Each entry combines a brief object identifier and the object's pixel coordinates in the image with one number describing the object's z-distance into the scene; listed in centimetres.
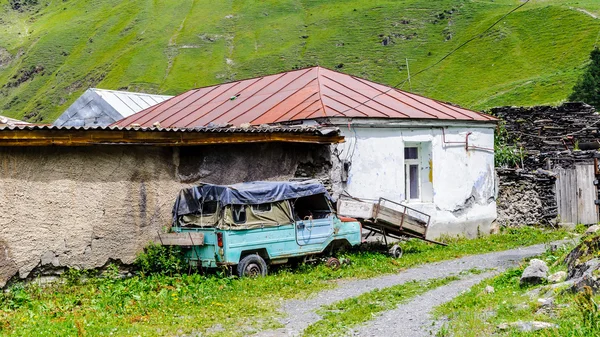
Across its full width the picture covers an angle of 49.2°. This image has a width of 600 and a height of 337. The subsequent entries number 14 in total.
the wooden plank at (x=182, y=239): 1218
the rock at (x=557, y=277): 939
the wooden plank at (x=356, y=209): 1489
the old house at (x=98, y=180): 1123
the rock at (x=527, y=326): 687
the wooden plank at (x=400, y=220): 1505
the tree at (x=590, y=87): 4703
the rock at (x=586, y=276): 769
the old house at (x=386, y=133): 1666
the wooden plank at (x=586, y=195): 2135
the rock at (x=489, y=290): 1005
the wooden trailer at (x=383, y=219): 1491
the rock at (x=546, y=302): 778
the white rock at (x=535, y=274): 977
